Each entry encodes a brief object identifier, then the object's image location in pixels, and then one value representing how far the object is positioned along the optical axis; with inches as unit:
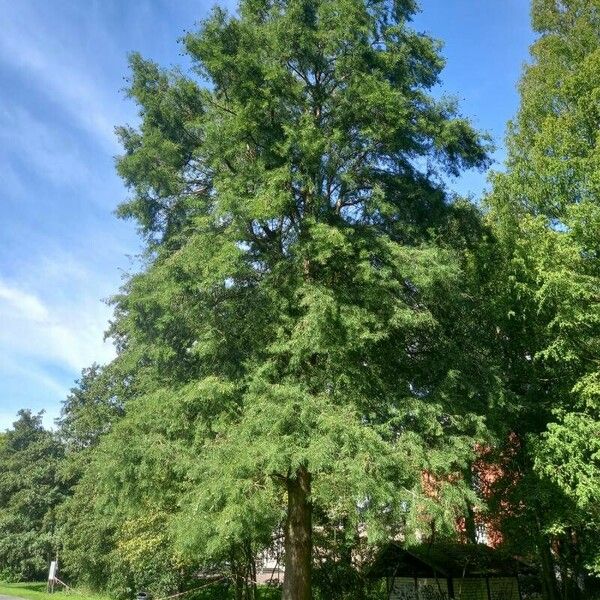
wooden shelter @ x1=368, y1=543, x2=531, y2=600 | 606.5
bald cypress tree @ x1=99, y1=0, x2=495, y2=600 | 362.3
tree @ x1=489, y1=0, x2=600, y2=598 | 442.9
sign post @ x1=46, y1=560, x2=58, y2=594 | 817.0
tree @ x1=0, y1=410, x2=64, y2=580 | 1339.8
